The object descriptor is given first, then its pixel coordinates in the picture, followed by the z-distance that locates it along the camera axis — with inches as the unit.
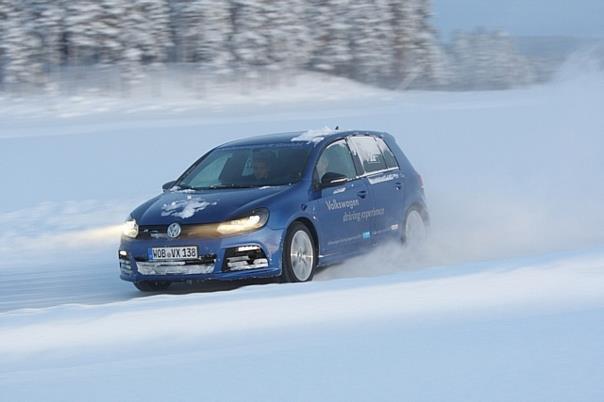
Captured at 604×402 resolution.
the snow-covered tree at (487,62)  2373.3
